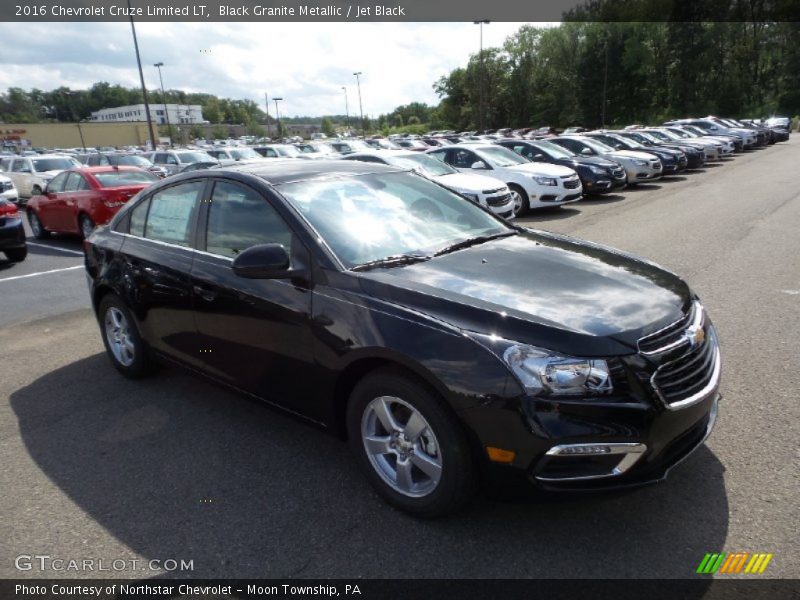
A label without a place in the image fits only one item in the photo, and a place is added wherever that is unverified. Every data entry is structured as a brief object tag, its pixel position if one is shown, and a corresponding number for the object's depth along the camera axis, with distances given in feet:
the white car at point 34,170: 65.00
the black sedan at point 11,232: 31.58
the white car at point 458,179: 38.04
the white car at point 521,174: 43.39
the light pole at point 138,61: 98.58
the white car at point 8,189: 55.77
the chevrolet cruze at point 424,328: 7.95
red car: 36.76
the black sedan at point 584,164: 50.21
